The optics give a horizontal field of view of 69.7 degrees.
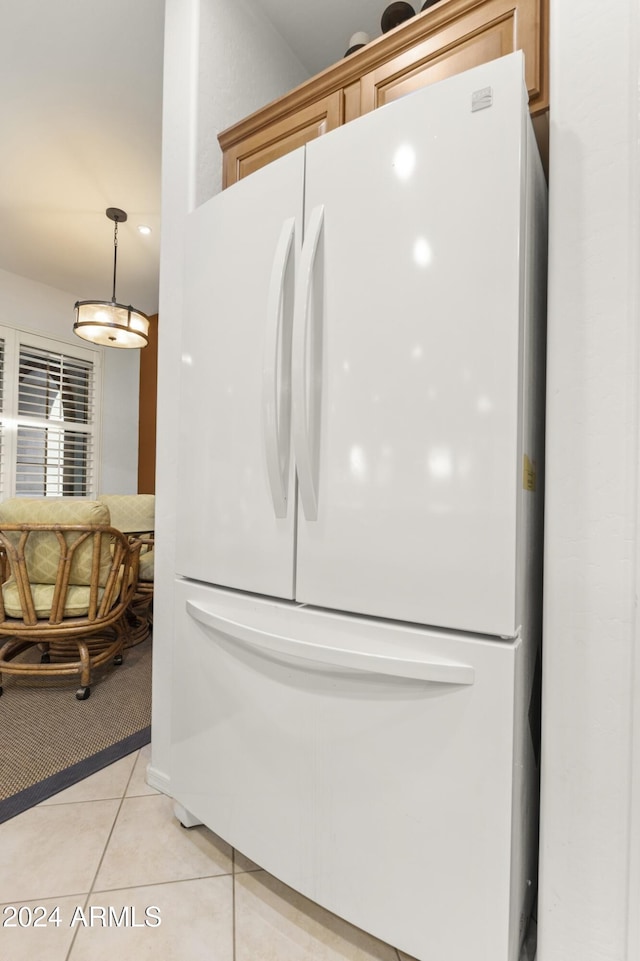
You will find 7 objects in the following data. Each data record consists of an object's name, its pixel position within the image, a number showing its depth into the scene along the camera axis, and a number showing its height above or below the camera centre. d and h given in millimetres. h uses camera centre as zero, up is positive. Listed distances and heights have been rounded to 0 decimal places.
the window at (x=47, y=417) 4332 +596
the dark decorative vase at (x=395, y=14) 1479 +1518
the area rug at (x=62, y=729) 1588 -1064
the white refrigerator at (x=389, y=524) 784 -80
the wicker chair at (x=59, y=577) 2219 -511
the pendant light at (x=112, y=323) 3113 +1070
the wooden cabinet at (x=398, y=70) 984 +1041
